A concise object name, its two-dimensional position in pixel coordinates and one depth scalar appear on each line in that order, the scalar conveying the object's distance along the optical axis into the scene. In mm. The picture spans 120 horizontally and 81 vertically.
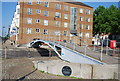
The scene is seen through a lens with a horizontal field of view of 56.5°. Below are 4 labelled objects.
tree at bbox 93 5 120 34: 34216
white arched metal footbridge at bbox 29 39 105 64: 9508
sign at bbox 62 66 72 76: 7878
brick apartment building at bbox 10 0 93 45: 30125
